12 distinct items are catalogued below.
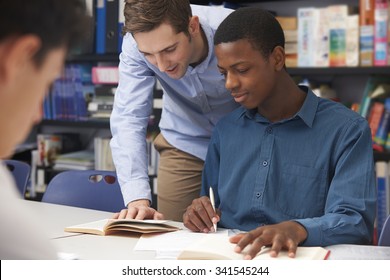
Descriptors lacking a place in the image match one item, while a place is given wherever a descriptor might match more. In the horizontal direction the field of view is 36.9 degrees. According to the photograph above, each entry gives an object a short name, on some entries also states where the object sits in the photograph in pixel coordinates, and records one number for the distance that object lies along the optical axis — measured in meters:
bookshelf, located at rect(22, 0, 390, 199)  2.38
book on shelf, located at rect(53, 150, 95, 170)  3.10
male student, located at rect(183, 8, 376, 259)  1.31
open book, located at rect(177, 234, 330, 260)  1.06
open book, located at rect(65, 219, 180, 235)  1.32
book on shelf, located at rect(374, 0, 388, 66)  2.30
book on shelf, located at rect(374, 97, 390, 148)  2.34
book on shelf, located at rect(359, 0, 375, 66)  2.34
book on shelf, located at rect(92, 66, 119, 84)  3.00
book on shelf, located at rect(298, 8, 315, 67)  2.46
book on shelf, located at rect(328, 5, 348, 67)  2.39
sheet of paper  1.16
